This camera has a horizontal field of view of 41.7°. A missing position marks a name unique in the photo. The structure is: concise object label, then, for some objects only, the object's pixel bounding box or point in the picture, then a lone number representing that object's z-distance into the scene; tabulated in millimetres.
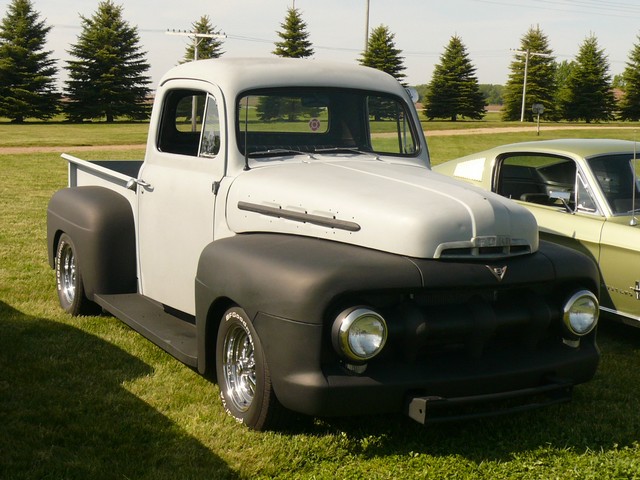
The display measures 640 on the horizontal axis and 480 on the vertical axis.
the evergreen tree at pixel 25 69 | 50812
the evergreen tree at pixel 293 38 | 62531
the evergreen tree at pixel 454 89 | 63000
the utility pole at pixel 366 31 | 58812
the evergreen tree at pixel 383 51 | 63406
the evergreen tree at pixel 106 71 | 54125
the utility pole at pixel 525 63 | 65319
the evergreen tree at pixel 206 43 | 64875
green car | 6223
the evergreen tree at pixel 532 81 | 67750
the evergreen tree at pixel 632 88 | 61094
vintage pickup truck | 3932
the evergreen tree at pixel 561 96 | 64244
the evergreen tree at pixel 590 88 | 62781
